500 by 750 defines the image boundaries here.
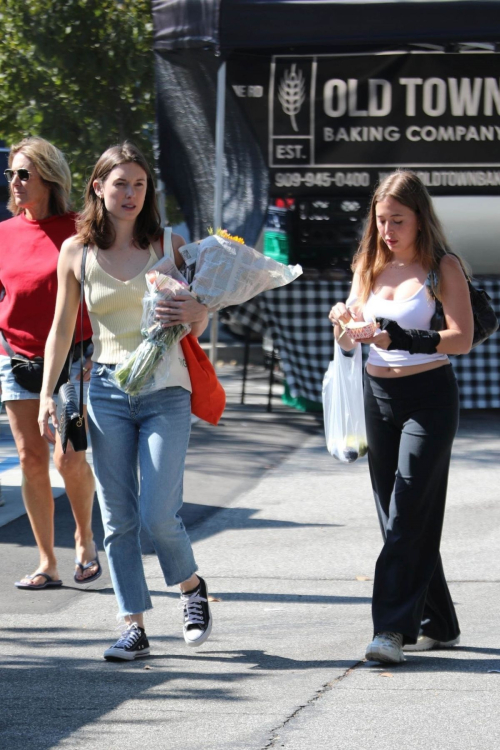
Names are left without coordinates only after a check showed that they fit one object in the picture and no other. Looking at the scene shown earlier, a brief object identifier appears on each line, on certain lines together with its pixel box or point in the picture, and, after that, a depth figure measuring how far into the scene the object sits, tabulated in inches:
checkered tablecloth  784.9
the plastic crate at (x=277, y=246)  824.3
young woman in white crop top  357.7
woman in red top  435.2
